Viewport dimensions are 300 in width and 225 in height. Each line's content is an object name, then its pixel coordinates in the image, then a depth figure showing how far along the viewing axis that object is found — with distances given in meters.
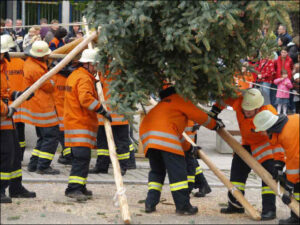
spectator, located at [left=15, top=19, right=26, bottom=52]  25.21
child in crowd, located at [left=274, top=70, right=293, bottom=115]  28.82
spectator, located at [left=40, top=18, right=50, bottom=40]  28.92
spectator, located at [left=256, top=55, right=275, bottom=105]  28.66
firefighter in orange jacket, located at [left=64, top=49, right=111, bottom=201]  15.59
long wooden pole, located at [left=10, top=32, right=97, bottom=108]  14.21
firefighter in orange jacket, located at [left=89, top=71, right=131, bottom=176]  18.56
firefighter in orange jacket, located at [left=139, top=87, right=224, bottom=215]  14.36
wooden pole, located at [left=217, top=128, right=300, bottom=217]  13.52
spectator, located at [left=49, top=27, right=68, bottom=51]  24.73
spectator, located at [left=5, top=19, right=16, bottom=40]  25.84
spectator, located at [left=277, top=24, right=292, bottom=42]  31.14
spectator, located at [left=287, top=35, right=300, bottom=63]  30.31
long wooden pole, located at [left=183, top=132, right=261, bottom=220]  14.34
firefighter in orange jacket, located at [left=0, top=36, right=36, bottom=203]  14.30
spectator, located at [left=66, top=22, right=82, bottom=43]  29.24
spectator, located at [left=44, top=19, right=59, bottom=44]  25.48
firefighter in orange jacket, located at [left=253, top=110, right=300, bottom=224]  13.02
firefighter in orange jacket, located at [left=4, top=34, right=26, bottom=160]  19.94
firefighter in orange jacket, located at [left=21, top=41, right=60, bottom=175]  18.16
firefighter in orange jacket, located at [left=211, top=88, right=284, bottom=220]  14.30
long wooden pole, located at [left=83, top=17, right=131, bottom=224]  13.52
